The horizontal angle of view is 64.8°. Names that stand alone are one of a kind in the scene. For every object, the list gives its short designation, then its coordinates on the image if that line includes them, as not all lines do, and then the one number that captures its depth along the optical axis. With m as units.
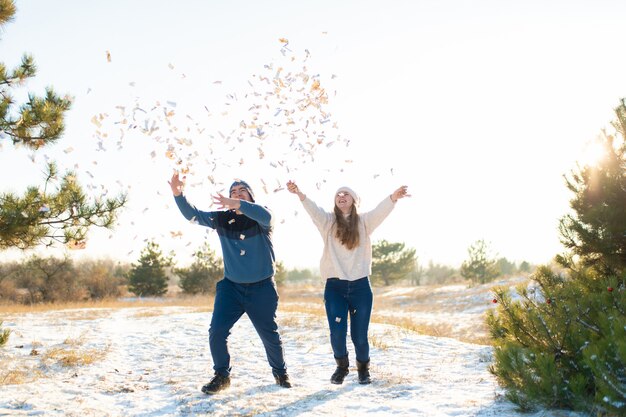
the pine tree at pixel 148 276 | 37.41
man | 5.32
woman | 5.61
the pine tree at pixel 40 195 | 6.86
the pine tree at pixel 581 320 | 3.76
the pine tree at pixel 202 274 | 37.34
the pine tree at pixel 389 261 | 51.69
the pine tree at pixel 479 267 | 38.88
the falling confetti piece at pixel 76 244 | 7.46
